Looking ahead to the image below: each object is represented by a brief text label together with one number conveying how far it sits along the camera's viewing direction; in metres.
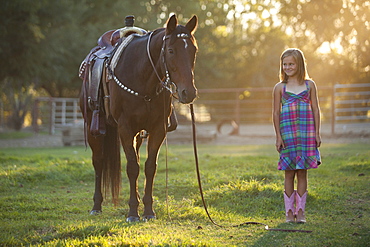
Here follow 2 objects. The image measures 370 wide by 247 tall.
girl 9.66
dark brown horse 9.63
